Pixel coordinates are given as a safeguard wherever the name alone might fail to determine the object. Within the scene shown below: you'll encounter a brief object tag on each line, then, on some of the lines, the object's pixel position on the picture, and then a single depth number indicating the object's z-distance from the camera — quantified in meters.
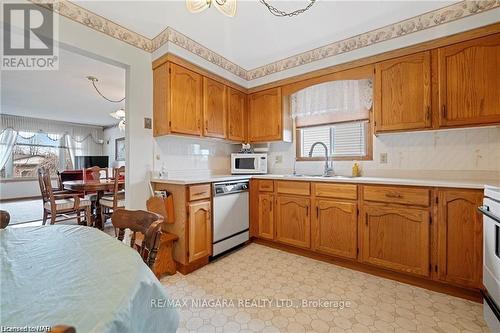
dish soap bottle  2.69
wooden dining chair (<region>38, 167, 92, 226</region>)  3.24
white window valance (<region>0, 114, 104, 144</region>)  6.28
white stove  1.34
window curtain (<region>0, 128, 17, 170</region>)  6.19
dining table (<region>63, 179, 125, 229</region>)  3.45
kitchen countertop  1.77
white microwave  3.21
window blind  2.81
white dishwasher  2.50
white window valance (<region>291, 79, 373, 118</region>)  2.63
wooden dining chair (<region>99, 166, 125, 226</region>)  3.46
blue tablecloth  0.49
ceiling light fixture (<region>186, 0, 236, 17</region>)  1.39
